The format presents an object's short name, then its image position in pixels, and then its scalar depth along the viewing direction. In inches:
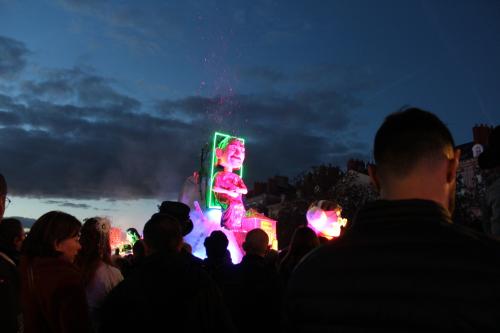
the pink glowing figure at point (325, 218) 309.6
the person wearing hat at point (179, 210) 197.2
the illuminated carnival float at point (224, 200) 743.7
